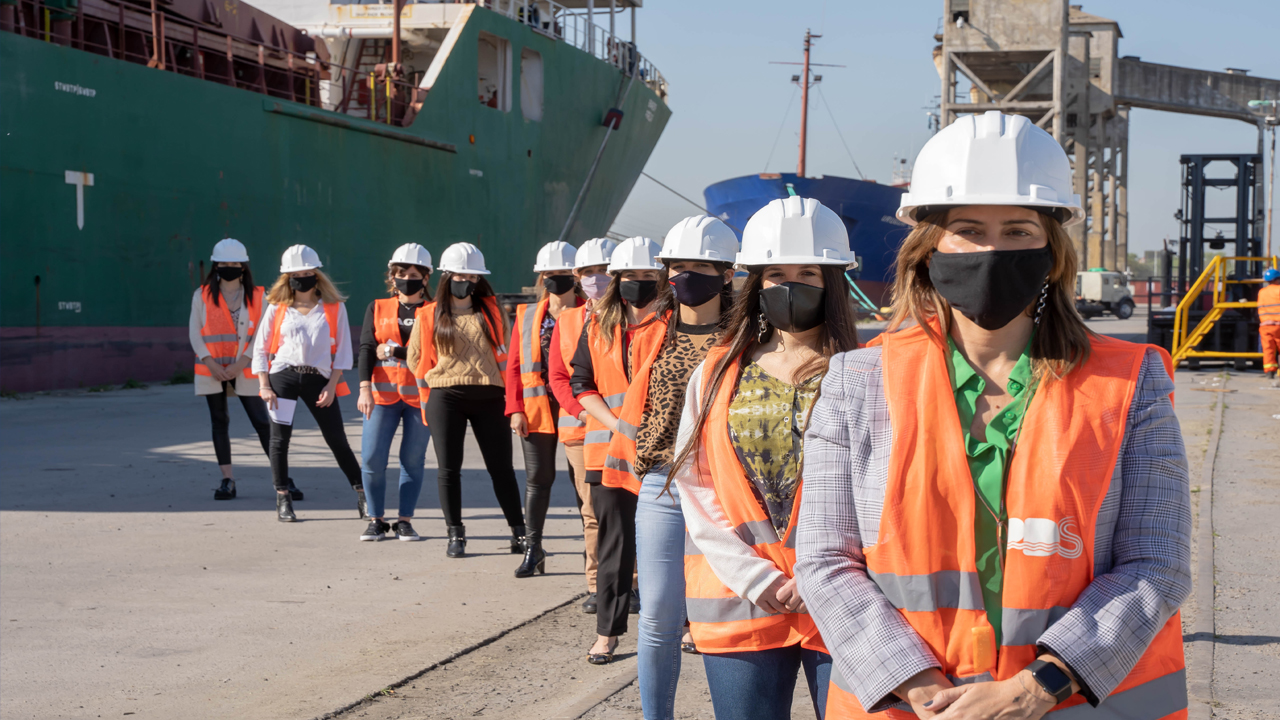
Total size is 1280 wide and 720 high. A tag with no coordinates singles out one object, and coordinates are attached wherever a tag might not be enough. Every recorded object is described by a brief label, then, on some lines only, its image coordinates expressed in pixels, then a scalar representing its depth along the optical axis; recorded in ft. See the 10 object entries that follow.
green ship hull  47.70
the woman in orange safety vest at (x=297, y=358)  23.80
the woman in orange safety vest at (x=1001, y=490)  5.63
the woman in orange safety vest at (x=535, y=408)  18.97
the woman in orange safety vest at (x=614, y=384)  14.03
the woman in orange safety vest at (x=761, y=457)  8.36
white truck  139.23
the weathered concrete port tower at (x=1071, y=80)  99.30
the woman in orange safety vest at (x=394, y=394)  22.21
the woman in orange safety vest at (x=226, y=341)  26.35
